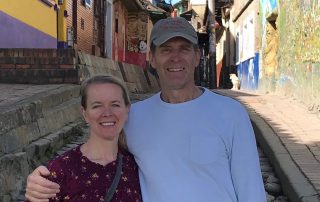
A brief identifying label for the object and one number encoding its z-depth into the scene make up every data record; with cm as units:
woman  190
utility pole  2017
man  193
